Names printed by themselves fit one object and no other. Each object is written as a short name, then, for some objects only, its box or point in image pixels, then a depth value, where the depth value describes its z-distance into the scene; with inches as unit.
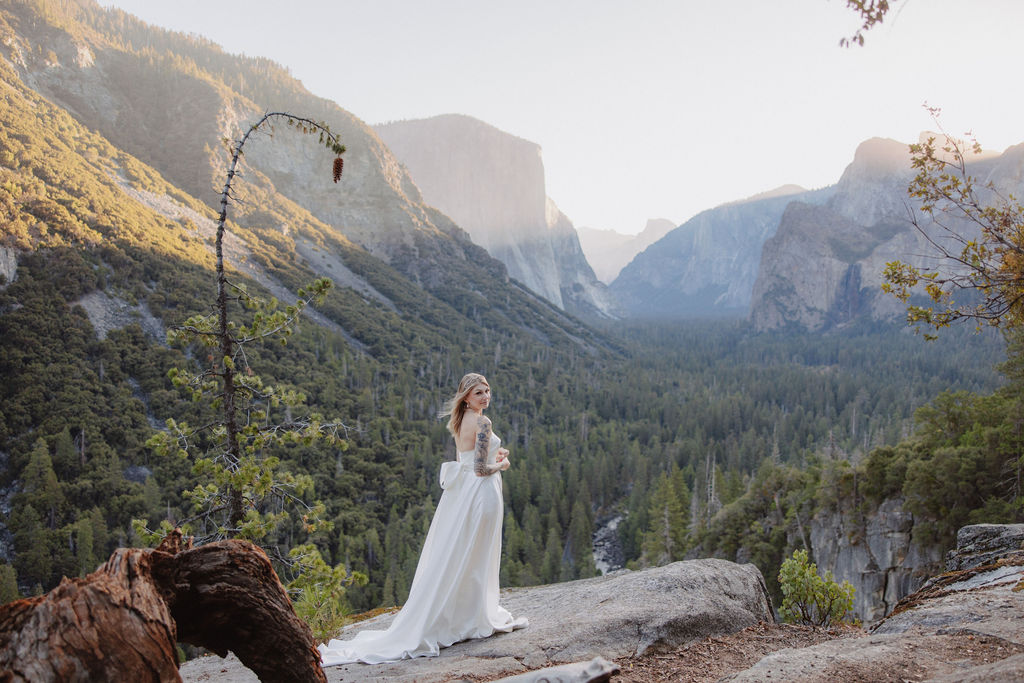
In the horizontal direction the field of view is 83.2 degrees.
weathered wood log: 99.3
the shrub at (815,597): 370.4
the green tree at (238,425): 294.4
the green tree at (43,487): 1644.9
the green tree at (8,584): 1218.9
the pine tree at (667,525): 1681.8
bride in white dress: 249.0
